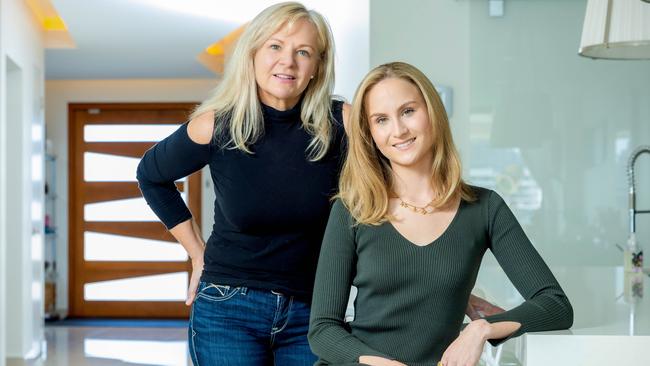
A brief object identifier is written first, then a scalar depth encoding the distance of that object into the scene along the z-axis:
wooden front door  10.77
